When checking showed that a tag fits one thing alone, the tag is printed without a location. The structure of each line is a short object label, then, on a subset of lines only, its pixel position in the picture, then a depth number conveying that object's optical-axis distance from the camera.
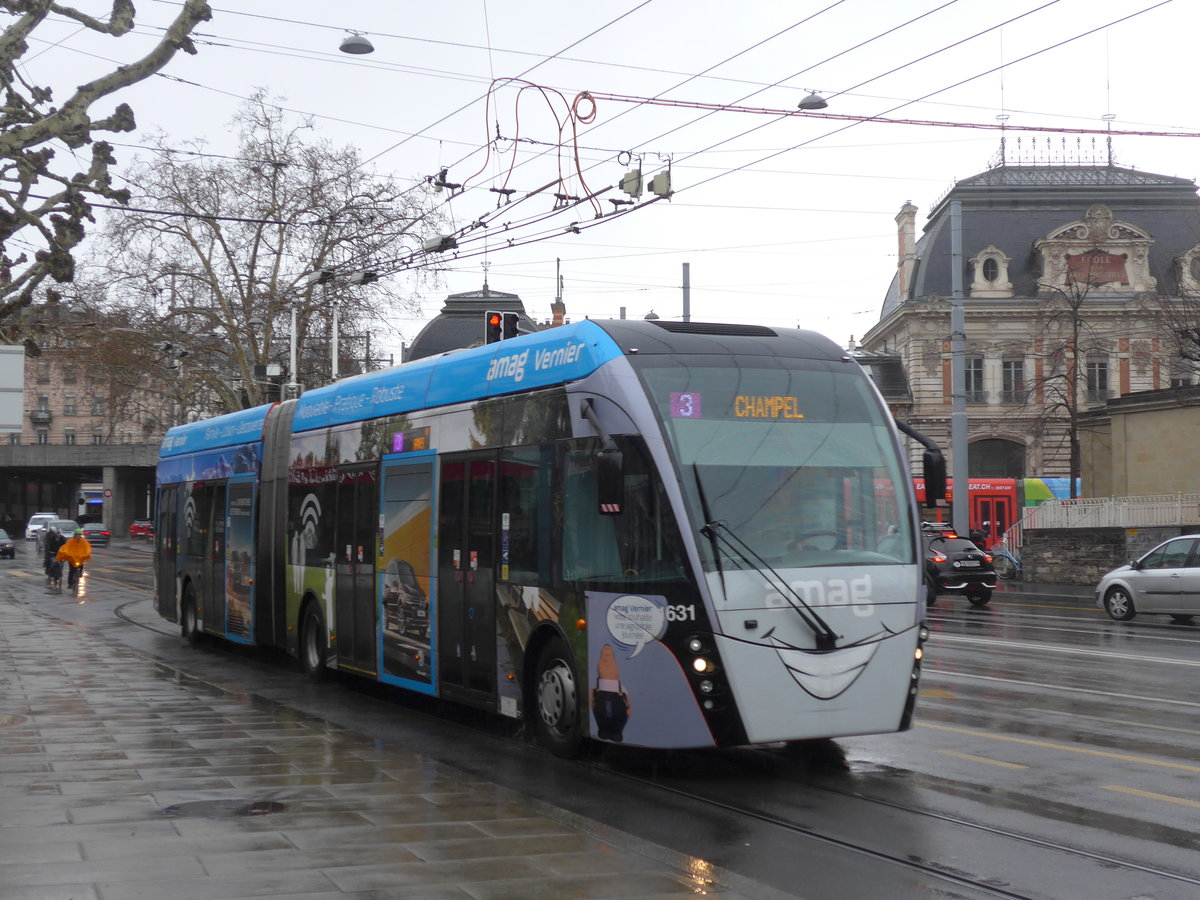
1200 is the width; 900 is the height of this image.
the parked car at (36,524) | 75.56
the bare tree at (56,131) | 11.45
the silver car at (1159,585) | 23.92
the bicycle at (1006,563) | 39.75
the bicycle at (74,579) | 36.66
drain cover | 8.00
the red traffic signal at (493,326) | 16.25
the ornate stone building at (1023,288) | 64.06
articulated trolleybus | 9.04
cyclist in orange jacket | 36.50
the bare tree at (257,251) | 41.69
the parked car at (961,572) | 29.89
